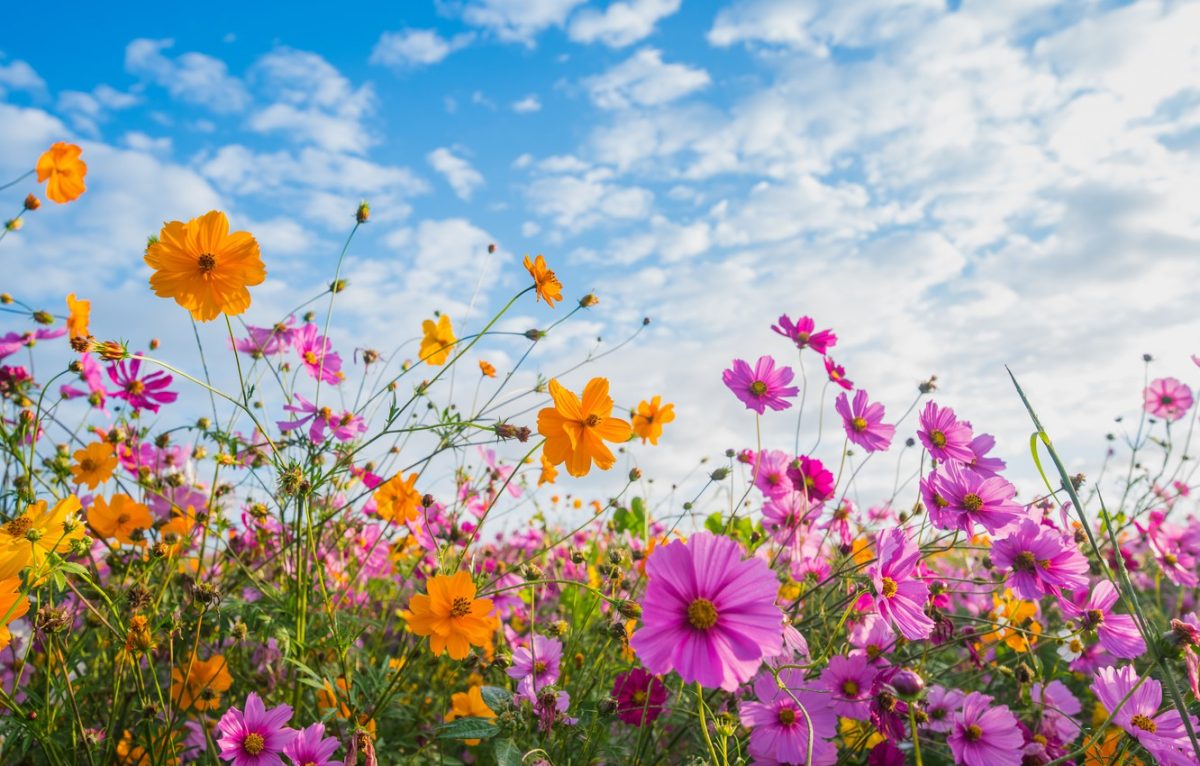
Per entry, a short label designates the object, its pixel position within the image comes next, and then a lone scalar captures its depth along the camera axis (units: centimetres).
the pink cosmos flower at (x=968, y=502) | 49
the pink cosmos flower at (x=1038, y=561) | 49
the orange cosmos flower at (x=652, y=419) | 69
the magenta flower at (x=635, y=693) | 52
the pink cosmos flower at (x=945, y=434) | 54
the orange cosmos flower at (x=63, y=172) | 71
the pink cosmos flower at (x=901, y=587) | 43
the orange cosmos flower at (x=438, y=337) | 67
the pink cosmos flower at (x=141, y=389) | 66
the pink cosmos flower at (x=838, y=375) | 61
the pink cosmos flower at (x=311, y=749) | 44
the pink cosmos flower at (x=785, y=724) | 49
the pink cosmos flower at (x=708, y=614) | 35
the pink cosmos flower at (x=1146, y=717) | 44
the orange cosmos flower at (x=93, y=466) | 61
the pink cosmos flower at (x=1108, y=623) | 52
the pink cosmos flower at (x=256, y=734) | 46
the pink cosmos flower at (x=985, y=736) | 49
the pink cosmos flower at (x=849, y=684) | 51
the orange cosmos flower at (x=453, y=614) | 45
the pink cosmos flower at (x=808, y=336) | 66
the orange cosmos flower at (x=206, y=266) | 48
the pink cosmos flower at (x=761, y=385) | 61
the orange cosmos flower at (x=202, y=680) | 54
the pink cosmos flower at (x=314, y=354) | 65
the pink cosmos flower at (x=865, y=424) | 59
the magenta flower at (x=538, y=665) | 52
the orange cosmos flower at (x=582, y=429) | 48
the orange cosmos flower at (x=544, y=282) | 56
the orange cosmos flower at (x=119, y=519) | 56
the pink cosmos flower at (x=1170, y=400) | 114
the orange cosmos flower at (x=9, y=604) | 38
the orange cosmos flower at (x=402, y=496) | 63
